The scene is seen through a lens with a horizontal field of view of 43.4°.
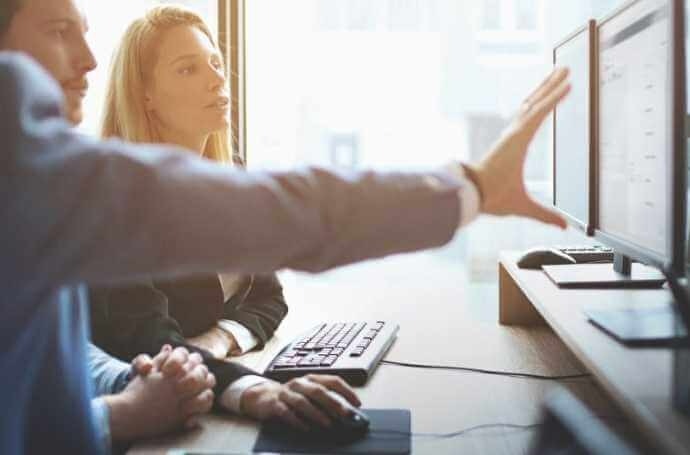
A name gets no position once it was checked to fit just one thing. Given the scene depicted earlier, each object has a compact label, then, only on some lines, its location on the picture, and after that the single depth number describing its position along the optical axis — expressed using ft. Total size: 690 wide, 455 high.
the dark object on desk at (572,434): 2.64
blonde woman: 4.62
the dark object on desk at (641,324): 3.39
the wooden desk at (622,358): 2.49
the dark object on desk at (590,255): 5.80
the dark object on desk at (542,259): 5.75
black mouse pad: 3.30
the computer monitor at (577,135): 4.95
